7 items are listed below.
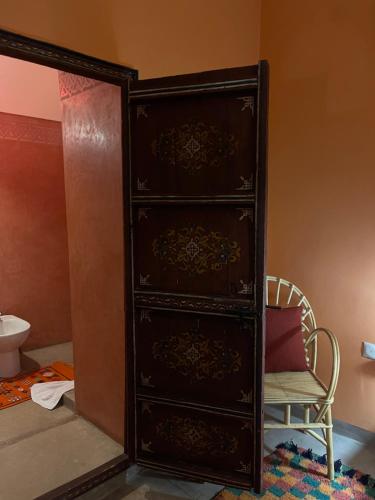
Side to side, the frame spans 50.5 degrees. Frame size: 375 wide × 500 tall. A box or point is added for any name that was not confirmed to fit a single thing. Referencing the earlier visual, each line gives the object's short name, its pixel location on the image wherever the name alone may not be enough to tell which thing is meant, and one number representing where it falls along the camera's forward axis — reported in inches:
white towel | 110.7
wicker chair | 78.0
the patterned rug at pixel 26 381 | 114.6
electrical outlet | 88.4
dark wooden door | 64.0
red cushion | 88.4
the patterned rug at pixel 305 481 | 75.6
